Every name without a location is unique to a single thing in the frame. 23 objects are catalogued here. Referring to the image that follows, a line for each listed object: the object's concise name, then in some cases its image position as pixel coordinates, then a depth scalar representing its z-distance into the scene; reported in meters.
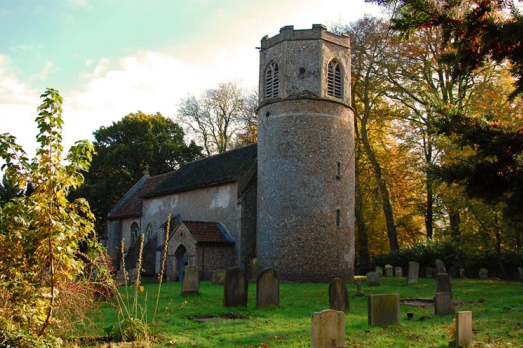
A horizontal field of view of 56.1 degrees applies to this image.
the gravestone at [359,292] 15.92
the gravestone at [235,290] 12.77
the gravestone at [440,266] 21.92
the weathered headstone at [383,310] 9.89
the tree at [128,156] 40.22
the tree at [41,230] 6.55
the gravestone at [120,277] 20.92
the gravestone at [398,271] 26.44
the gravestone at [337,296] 11.83
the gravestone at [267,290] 12.89
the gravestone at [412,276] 20.08
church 21.95
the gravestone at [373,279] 19.25
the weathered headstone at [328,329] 7.08
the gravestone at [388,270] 26.53
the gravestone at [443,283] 13.36
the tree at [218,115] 44.00
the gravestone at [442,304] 11.18
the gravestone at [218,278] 20.36
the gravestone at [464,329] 7.96
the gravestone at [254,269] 21.95
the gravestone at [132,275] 20.52
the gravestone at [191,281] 15.42
